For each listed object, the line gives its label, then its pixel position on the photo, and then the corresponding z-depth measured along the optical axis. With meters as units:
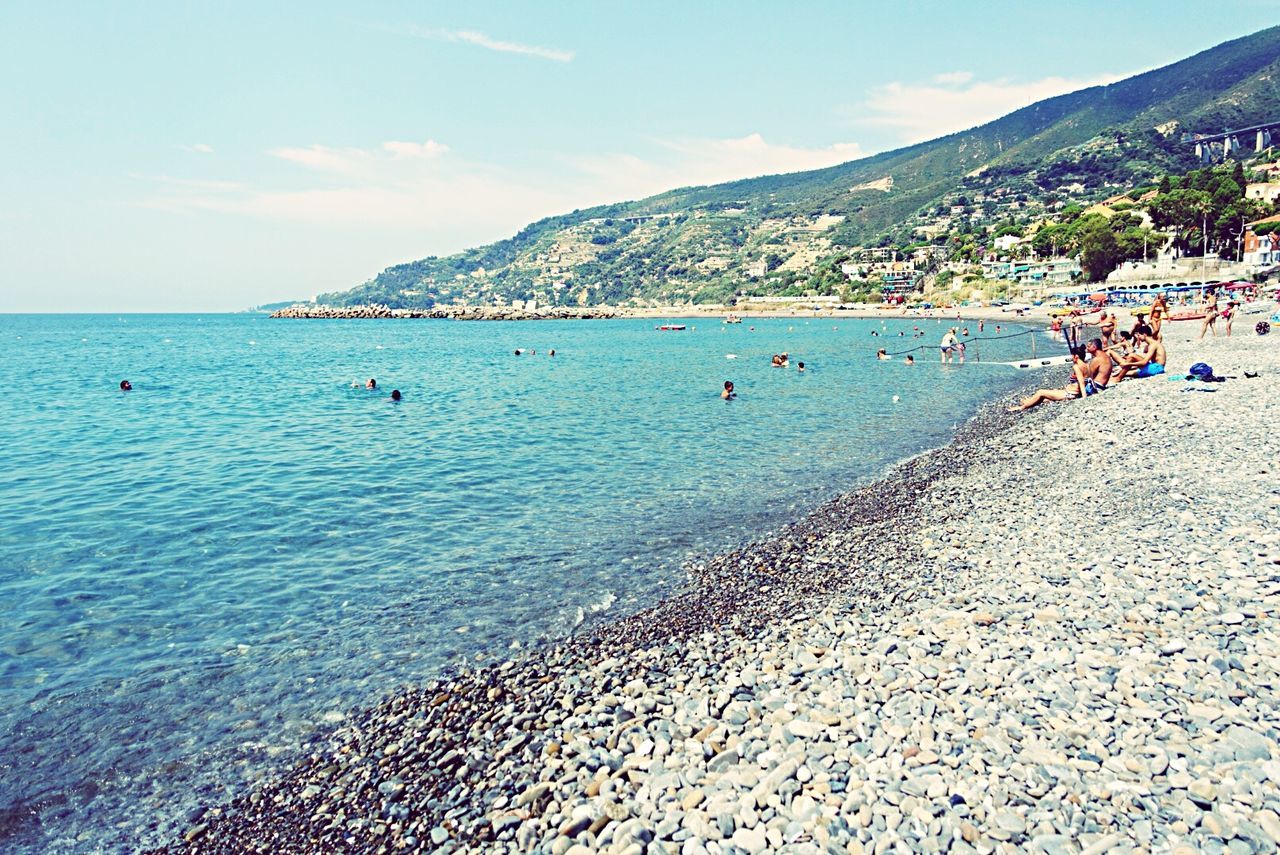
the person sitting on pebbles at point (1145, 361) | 26.12
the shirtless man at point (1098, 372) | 25.45
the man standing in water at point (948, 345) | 47.39
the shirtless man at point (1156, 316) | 24.92
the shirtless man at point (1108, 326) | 26.34
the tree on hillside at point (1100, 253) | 116.25
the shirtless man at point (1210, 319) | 43.48
